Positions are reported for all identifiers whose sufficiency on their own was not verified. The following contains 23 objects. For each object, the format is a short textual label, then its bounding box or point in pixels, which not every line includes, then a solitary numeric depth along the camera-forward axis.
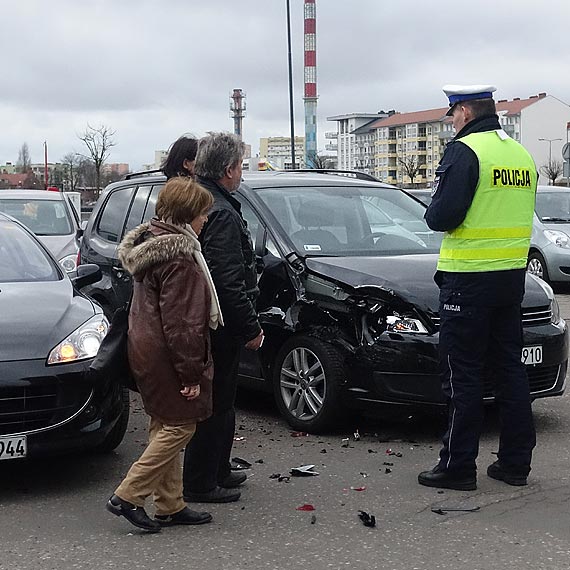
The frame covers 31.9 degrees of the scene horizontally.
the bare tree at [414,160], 141.12
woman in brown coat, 4.32
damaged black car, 5.95
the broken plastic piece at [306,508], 4.87
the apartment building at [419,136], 125.06
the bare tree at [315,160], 64.56
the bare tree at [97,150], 44.91
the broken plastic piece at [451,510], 4.77
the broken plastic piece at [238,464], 5.64
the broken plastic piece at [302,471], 5.47
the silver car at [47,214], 14.12
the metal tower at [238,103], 105.19
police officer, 4.97
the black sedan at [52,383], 4.91
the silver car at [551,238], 15.56
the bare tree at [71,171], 62.47
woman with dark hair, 5.34
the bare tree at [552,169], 97.74
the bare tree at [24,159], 119.16
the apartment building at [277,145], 140.88
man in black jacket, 4.70
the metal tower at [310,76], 72.69
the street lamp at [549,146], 118.74
